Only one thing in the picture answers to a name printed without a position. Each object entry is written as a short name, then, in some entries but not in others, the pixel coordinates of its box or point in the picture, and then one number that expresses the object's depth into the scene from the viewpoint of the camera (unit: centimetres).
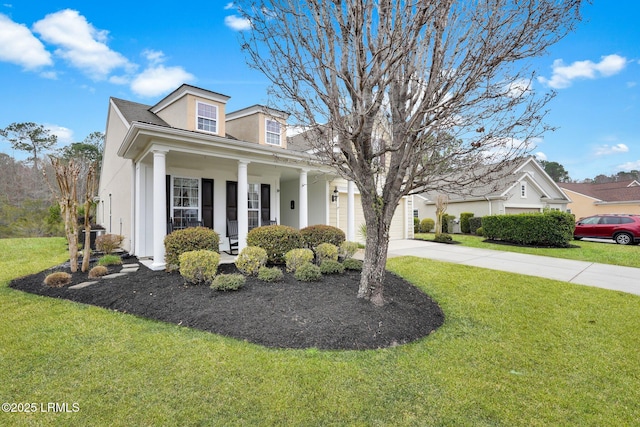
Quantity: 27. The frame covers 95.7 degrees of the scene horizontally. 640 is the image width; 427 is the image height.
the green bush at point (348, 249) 754
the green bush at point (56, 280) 567
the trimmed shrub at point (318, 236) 768
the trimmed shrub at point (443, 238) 1297
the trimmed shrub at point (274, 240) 688
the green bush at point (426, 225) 2067
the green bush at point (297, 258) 612
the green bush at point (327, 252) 689
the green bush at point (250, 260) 583
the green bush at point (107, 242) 870
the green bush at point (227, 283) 487
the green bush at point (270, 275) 544
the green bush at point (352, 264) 646
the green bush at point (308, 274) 557
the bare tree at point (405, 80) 357
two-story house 725
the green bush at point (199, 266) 521
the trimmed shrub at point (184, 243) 629
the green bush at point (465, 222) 1864
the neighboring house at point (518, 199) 1847
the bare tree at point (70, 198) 669
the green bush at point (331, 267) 612
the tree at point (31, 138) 2280
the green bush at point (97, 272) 615
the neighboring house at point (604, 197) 2356
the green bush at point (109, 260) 733
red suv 1273
